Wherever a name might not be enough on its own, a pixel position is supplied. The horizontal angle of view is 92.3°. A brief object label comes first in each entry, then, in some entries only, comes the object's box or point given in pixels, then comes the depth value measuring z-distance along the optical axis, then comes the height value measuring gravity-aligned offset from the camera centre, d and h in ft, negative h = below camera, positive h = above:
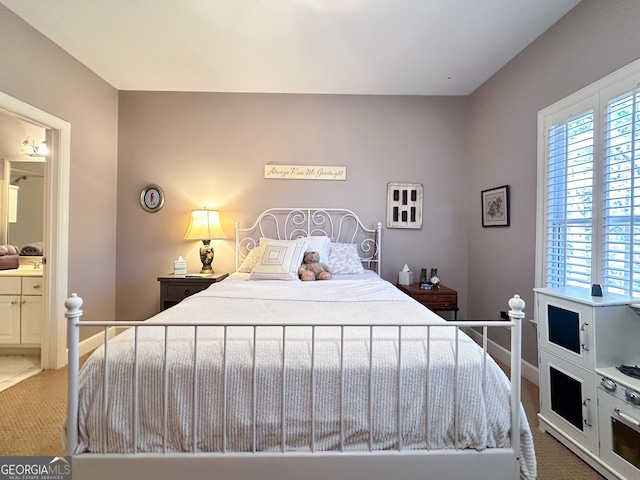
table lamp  10.44 +0.16
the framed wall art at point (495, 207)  9.18 +1.04
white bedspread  3.96 -2.12
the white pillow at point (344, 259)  9.75 -0.70
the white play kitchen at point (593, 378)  4.65 -2.31
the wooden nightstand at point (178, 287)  9.64 -1.63
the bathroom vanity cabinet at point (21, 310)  9.31 -2.34
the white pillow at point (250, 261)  9.75 -0.80
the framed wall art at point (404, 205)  11.24 +1.22
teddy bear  8.89 -0.94
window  5.57 +1.12
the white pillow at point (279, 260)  8.69 -0.69
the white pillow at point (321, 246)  9.72 -0.28
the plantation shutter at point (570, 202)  6.49 +0.89
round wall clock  11.12 +1.33
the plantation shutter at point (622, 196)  5.47 +0.84
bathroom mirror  10.46 +1.08
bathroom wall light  10.30 +2.85
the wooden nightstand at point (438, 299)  9.62 -1.89
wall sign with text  11.14 +2.37
